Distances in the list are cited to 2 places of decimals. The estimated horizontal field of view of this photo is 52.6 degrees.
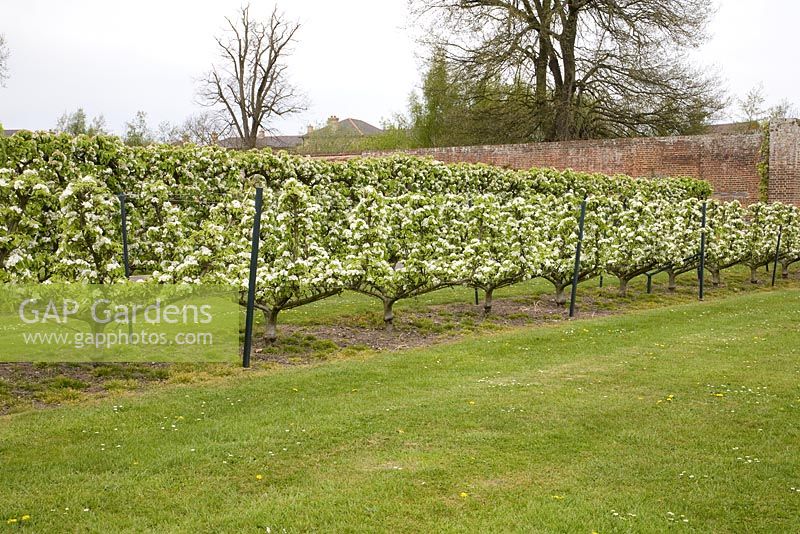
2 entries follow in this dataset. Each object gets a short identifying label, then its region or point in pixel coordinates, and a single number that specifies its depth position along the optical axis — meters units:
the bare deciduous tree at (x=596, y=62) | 28.38
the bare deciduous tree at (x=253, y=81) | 39.38
